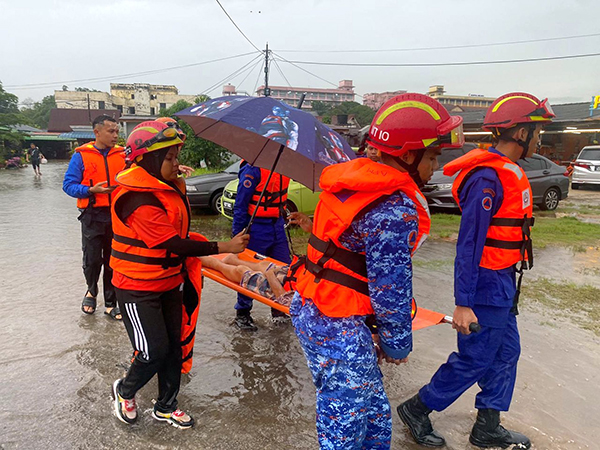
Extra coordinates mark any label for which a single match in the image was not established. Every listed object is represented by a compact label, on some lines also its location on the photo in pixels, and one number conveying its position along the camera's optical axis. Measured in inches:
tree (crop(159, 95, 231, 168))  642.3
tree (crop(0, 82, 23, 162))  1078.1
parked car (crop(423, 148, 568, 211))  475.8
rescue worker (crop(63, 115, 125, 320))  170.4
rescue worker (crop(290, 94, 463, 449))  68.5
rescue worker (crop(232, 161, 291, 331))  169.2
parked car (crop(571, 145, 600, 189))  703.7
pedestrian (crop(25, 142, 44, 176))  869.3
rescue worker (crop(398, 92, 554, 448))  99.5
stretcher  123.8
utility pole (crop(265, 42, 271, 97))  913.0
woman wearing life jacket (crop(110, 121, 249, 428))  101.9
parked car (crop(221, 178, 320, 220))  343.0
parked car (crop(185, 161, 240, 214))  399.9
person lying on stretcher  153.9
